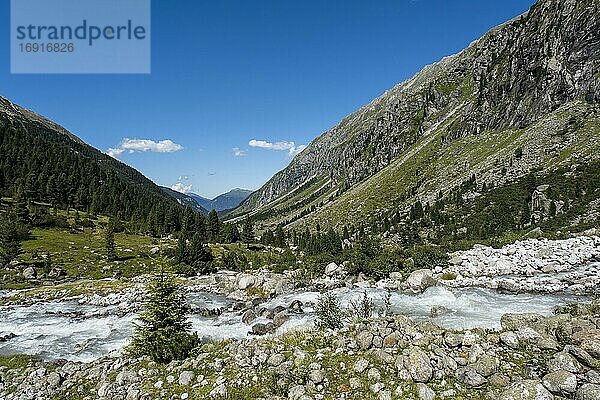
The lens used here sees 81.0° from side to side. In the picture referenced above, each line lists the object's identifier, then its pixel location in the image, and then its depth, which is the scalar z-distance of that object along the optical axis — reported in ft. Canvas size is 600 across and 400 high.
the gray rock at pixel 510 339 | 44.74
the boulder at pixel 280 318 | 91.74
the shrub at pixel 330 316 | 66.64
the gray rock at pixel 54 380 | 51.72
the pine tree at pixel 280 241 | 323.16
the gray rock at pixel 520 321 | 49.40
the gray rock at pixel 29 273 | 169.41
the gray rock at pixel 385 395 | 39.37
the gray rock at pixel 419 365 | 41.04
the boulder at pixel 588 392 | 33.71
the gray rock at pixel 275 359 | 46.78
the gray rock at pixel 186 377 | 45.73
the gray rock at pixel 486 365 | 40.81
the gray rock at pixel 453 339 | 46.34
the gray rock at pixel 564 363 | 38.17
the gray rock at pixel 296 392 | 40.82
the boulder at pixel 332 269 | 160.41
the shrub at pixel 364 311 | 77.50
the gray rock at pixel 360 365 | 44.05
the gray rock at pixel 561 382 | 35.70
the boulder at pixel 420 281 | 115.85
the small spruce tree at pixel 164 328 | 52.75
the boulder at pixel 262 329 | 87.35
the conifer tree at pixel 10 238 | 185.26
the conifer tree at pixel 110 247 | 211.61
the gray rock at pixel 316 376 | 43.03
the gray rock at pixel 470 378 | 39.63
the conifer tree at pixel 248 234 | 326.28
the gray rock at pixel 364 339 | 48.16
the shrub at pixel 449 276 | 123.03
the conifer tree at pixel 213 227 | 330.95
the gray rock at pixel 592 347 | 39.27
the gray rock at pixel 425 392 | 38.68
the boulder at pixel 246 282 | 138.31
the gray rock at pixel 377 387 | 40.63
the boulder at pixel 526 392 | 35.63
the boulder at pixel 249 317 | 100.36
